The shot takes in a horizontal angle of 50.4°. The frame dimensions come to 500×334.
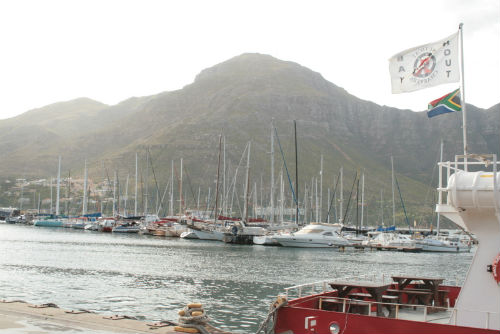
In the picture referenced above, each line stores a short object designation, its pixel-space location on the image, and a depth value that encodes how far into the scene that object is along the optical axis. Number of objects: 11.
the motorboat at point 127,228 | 115.06
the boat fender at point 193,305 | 15.55
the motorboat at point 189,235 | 97.71
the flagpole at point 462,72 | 15.89
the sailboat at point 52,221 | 138.88
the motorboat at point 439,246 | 91.62
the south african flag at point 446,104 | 17.17
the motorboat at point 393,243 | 90.69
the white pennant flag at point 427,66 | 16.69
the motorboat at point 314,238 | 80.94
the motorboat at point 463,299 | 13.87
